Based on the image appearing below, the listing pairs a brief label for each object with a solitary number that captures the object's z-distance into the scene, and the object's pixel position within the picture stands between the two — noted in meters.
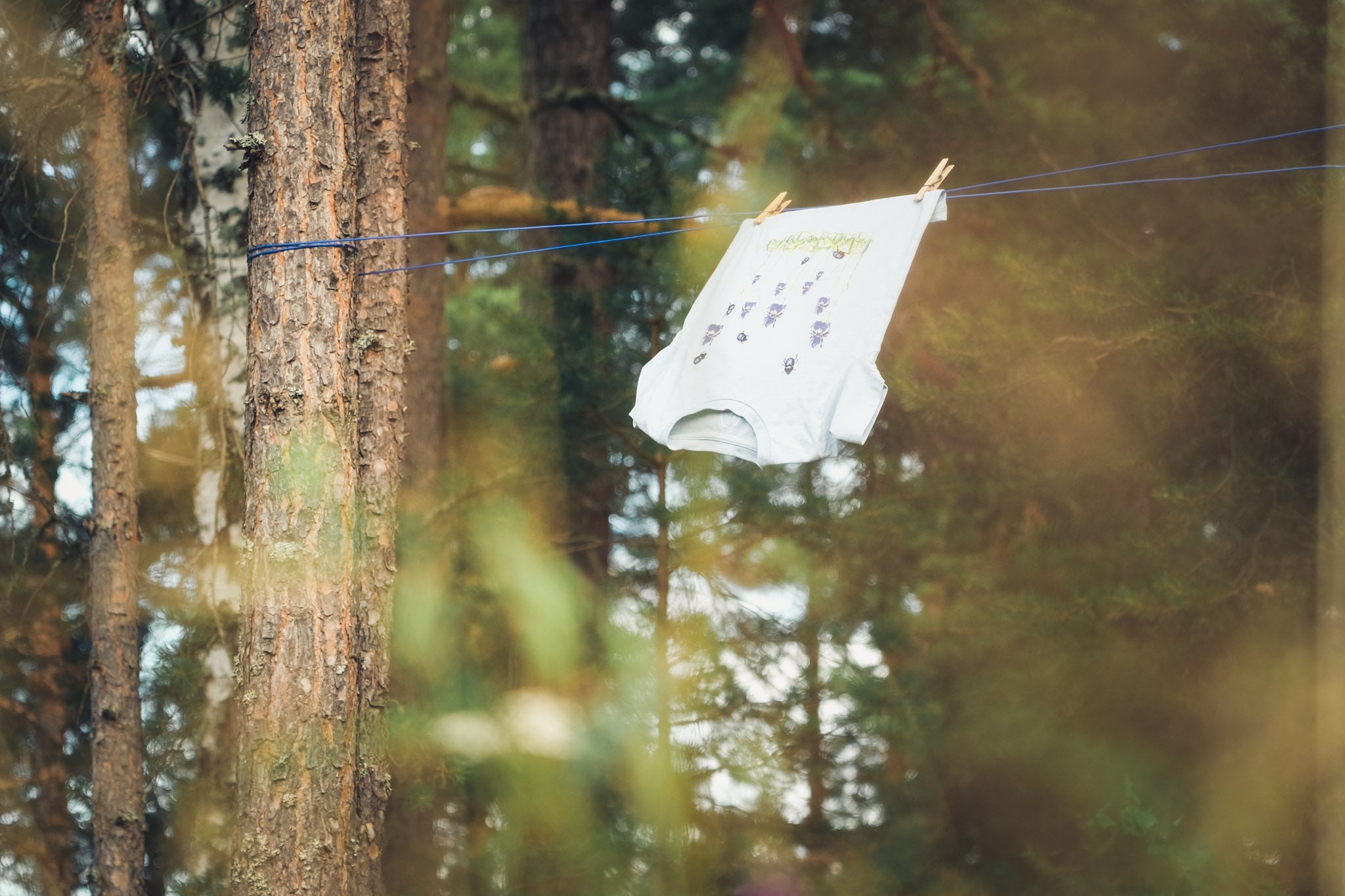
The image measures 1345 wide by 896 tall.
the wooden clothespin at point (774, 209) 6.07
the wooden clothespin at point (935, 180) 5.33
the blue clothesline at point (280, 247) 5.24
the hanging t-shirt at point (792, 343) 5.13
